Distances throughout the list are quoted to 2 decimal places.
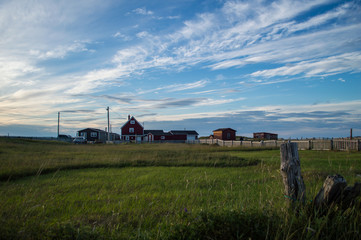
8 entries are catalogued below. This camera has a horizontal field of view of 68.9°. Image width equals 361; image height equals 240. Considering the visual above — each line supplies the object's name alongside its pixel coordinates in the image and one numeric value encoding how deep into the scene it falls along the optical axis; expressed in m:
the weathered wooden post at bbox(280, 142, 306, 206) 4.88
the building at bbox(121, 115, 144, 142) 78.81
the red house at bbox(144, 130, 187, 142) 78.79
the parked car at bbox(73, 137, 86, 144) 66.25
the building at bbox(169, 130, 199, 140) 82.81
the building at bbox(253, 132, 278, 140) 94.75
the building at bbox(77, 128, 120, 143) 87.62
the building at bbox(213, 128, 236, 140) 75.50
